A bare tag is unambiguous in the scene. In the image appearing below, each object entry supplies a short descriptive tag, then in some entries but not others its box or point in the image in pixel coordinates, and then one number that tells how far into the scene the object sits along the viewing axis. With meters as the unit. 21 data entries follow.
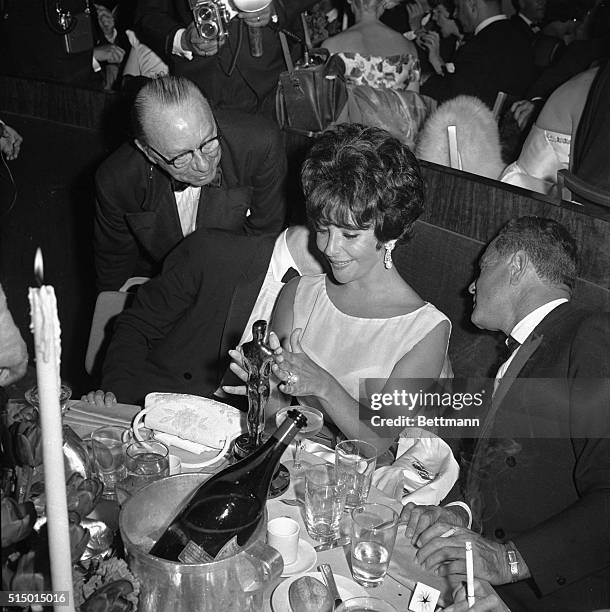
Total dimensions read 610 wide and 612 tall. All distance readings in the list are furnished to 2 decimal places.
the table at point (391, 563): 1.30
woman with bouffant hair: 2.09
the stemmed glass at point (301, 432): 1.58
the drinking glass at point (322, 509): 1.43
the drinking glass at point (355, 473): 1.50
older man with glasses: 2.76
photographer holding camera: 3.40
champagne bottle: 1.11
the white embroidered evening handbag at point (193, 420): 1.77
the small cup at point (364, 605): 1.18
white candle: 0.62
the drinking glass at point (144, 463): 1.39
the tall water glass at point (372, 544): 1.33
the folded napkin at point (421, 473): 1.73
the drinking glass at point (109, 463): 1.49
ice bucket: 0.93
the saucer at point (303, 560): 1.32
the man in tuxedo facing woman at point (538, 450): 1.67
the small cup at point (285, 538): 1.33
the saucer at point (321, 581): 1.22
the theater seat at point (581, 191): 2.38
